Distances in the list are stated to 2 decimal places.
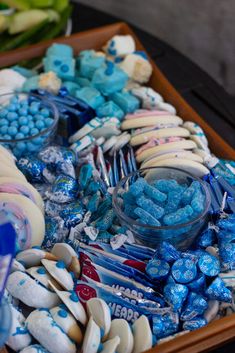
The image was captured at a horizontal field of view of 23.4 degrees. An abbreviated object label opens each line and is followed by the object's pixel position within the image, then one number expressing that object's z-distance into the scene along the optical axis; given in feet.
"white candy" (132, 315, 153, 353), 2.83
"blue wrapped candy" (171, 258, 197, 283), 3.02
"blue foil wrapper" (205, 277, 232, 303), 3.01
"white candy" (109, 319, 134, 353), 2.81
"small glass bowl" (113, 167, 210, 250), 3.30
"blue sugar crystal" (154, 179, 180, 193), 3.46
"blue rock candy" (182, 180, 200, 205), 3.43
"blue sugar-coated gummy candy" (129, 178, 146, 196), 3.43
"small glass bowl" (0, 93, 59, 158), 4.04
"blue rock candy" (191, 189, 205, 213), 3.37
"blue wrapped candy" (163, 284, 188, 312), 2.96
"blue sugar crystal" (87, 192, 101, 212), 3.59
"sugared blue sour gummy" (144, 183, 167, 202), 3.40
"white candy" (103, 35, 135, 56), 4.91
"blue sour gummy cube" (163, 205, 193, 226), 3.30
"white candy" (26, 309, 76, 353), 2.78
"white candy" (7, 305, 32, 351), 2.81
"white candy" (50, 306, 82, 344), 2.84
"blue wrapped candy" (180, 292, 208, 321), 2.97
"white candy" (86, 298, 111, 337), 2.88
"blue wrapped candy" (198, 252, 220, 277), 3.07
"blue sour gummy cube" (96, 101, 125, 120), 4.32
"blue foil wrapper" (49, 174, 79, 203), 3.61
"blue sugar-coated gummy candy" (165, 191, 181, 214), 3.38
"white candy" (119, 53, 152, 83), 4.70
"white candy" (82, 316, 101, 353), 2.76
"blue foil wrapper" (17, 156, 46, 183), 3.77
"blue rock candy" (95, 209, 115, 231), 3.46
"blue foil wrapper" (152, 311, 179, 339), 2.92
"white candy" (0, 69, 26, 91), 4.55
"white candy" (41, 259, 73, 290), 3.05
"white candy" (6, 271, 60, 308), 2.96
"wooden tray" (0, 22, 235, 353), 2.81
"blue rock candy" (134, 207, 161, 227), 3.30
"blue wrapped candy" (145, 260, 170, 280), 3.05
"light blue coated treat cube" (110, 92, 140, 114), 4.41
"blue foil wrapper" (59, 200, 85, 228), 3.50
